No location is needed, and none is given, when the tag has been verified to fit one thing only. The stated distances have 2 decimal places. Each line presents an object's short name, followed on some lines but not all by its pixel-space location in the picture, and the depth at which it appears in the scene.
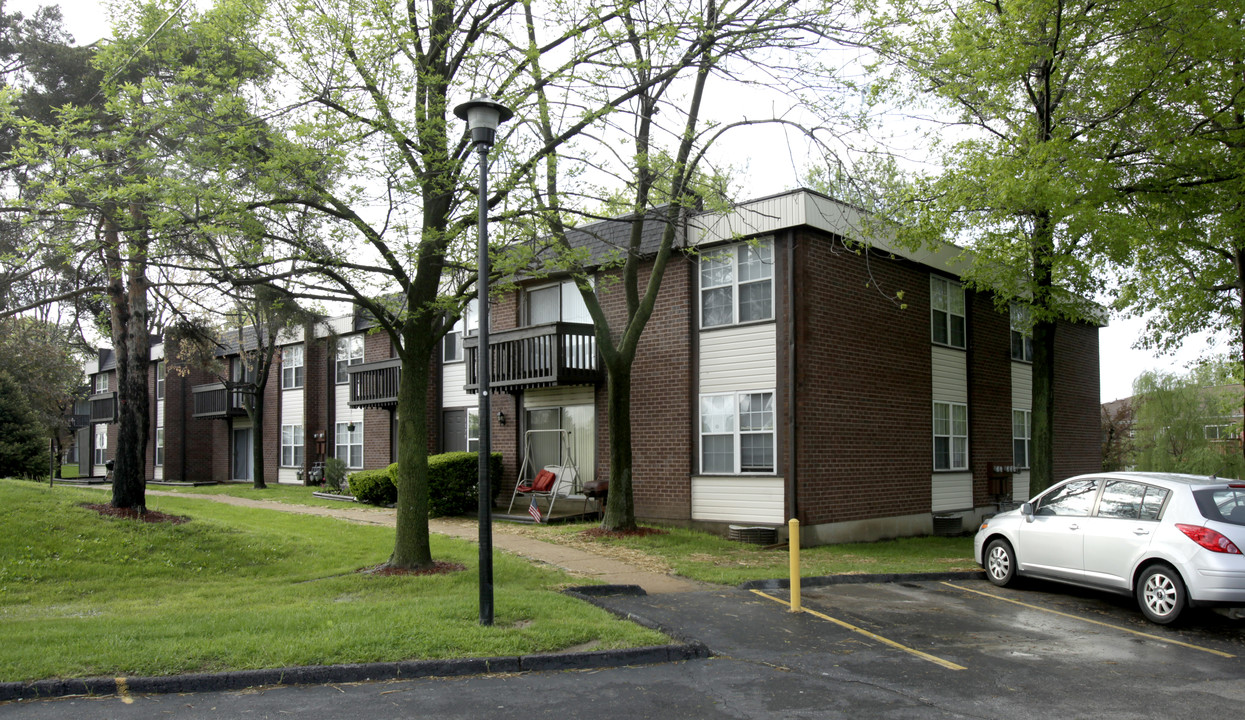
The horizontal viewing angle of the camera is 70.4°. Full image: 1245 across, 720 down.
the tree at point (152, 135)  9.85
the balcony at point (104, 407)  40.64
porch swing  18.44
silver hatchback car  8.66
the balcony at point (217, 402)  33.59
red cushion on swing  18.72
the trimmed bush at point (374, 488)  21.36
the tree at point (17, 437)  25.03
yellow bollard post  9.69
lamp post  8.23
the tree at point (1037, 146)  13.27
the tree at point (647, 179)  11.03
